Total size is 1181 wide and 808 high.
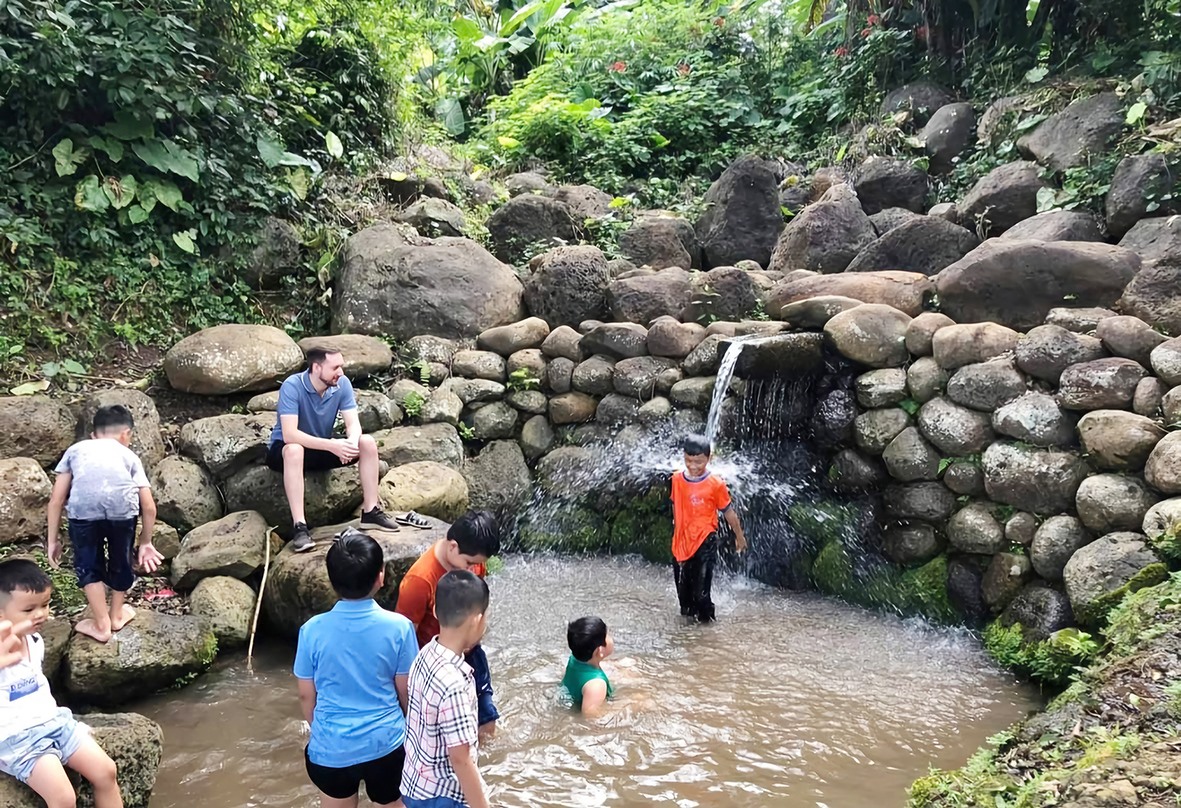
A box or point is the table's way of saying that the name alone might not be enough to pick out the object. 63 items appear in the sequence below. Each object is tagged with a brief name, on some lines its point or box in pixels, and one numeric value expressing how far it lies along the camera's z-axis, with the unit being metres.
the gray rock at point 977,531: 5.66
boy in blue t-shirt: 2.81
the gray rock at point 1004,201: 8.55
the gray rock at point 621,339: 7.94
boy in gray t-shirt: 4.48
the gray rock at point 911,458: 6.11
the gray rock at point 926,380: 6.27
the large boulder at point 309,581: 5.18
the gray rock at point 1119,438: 5.09
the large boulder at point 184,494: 5.98
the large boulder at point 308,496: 6.04
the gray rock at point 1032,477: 5.41
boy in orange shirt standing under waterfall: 5.51
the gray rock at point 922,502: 6.04
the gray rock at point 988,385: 5.87
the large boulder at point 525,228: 9.93
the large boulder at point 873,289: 7.27
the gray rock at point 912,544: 6.09
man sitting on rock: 5.65
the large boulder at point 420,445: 6.97
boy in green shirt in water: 4.32
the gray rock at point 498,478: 7.50
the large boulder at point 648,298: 8.31
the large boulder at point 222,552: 5.50
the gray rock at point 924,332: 6.49
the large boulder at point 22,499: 5.32
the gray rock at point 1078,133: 8.40
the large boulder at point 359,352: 7.54
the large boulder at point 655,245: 9.77
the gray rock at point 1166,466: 4.81
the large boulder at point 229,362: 6.89
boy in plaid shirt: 2.47
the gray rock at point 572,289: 8.56
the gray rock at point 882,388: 6.43
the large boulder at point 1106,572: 4.62
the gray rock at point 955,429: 5.93
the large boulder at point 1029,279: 6.32
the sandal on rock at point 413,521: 5.88
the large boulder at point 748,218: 10.11
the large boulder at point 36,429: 5.73
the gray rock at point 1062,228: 7.36
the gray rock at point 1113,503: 5.01
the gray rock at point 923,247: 8.12
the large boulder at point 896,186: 10.30
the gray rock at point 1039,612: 5.10
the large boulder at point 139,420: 6.20
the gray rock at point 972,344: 6.12
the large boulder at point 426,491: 6.34
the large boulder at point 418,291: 8.32
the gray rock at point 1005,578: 5.45
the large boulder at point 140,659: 4.51
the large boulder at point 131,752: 3.42
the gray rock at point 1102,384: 5.36
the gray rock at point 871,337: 6.62
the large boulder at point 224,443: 6.25
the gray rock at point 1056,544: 5.23
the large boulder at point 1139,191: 6.99
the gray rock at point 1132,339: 5.48
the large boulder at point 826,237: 9.16
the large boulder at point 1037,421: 5.57
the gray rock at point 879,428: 6.35
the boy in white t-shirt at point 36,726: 2.96
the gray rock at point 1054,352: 5.69
